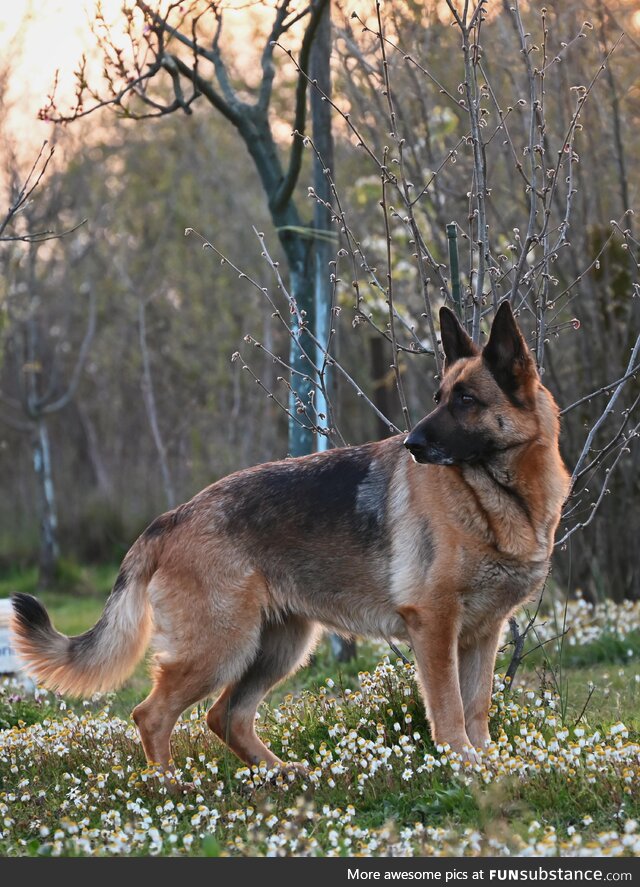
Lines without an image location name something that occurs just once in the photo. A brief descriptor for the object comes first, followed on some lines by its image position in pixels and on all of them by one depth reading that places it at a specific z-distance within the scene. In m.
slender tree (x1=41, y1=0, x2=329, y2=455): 12.92
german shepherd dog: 9.75
